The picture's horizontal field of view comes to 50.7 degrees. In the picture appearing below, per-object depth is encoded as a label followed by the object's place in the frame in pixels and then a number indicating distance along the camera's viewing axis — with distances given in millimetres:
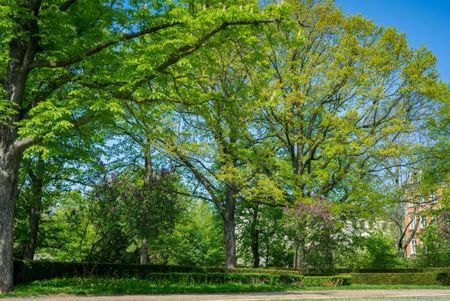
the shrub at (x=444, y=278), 27028
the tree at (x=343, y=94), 26891
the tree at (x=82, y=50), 13562
